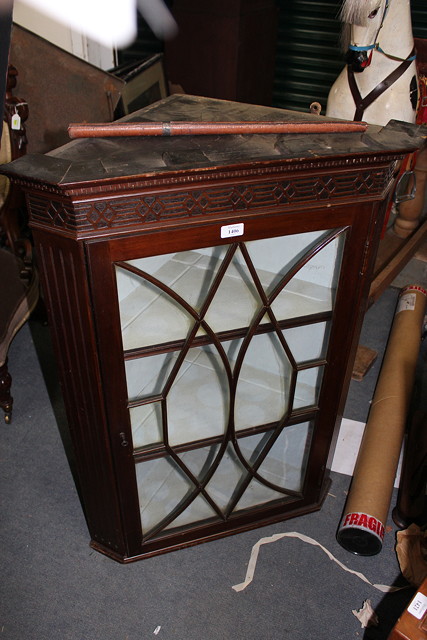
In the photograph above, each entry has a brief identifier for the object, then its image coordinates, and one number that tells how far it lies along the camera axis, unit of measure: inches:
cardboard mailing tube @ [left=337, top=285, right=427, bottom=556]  56.8
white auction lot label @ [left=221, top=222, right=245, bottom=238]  38.9
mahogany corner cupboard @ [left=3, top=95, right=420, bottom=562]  36.2
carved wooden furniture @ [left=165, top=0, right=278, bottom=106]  102.8
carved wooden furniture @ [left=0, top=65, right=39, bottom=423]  66.4
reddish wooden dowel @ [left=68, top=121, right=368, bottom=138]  39.4
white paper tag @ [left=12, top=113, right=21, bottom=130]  68.0
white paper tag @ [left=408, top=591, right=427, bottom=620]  38.7
